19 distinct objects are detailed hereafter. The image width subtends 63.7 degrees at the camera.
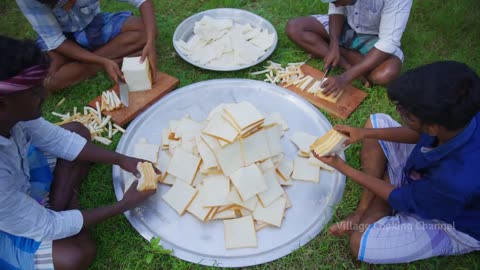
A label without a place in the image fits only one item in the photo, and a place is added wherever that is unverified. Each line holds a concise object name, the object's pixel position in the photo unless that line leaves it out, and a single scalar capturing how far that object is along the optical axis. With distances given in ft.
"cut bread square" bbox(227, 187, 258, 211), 7.91
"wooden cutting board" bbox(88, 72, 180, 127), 10.27
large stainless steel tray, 7.70
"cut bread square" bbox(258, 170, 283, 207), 7.98
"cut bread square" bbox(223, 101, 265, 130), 7.58
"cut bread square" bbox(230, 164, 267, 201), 7.76
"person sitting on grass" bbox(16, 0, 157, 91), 10.19
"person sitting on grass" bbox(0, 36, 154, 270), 5.46
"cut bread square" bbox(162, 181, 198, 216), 8.17
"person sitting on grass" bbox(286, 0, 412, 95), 9.90
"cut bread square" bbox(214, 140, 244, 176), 7.75
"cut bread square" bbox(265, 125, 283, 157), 8.13
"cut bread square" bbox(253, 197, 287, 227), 7.89
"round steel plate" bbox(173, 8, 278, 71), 12.53
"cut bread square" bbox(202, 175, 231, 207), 7.93
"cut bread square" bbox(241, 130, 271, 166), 7.84
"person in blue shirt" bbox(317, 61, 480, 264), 5.65
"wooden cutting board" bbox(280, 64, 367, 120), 10.29
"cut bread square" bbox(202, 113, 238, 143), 7.59
